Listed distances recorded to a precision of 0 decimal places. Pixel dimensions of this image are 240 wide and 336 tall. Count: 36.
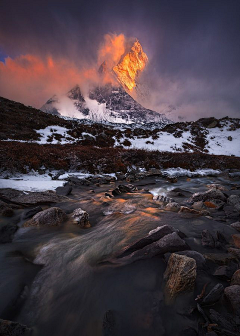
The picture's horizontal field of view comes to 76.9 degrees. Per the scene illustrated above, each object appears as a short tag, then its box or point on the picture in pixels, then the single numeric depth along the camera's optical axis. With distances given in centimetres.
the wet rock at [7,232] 367
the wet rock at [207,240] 326
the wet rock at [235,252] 283
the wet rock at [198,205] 580
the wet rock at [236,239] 326
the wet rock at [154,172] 1269
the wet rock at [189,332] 170
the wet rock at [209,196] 647
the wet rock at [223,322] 162
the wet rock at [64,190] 744
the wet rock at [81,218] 451
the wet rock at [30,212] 479
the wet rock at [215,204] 568
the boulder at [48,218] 432
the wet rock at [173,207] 560
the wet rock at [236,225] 404
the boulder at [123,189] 787
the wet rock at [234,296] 181
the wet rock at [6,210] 477
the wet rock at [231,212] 484
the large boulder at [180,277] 211
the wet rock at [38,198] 562
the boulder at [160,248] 278
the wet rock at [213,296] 195
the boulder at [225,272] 231
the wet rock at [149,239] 298
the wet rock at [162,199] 666
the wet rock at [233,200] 580
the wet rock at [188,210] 498
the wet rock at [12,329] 160
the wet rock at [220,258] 266
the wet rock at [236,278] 212
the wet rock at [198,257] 256
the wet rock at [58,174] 1000
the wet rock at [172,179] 1134
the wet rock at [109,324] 178
